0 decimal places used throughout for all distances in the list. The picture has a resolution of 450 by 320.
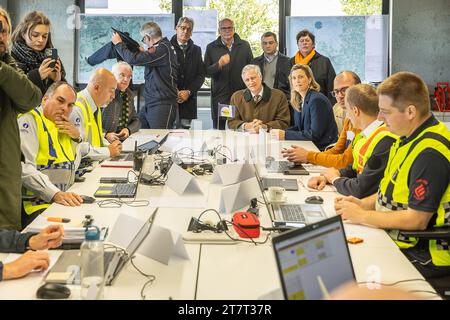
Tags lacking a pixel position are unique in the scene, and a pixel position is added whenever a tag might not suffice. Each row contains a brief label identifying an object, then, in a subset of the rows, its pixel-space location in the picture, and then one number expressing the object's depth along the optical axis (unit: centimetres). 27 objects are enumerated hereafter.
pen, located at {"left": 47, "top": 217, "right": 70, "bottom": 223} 241
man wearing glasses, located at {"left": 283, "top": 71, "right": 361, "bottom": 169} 378
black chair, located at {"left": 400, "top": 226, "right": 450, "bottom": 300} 229
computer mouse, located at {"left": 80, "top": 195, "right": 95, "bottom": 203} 282
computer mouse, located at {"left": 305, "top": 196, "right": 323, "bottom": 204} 287
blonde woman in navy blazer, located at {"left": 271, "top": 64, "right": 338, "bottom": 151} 482
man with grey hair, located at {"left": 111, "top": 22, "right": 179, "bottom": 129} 614
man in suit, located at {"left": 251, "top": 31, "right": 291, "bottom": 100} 650
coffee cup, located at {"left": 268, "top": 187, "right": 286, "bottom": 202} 283
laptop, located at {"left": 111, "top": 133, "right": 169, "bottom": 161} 418
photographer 394
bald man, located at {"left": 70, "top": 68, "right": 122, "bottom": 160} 414
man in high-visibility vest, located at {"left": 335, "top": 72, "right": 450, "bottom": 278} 229
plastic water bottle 170
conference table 173
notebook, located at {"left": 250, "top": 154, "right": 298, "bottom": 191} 321
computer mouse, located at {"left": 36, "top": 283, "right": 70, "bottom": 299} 167
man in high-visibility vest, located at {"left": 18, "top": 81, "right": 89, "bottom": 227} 290
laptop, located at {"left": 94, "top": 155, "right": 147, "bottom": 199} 296
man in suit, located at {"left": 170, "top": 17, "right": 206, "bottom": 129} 658
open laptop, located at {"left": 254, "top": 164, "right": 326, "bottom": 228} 241
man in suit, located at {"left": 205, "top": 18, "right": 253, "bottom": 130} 661
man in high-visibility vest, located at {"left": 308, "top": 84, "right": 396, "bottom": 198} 282
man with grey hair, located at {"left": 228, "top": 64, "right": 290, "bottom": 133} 561
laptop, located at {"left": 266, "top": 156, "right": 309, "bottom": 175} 368
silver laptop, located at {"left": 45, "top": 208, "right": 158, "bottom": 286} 179
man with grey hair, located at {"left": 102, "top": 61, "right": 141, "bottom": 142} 526
